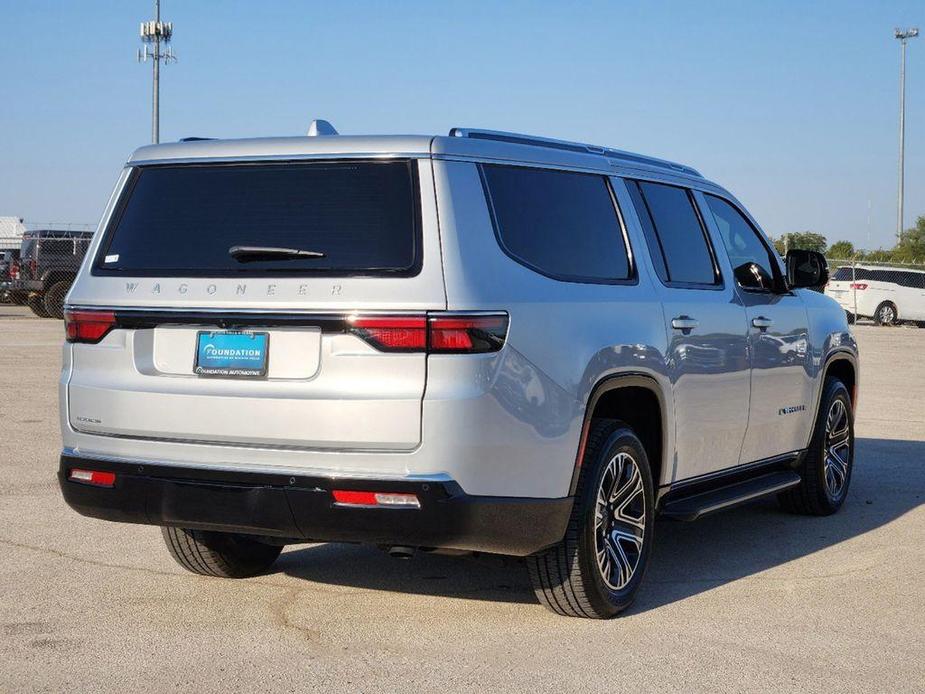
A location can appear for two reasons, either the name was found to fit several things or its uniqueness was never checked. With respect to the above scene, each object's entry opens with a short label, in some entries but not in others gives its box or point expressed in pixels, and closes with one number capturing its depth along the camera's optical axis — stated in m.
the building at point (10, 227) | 53.82
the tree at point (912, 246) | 68.81
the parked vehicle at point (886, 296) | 35.94
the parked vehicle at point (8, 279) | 33.44
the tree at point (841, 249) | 79.00
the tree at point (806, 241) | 50.73
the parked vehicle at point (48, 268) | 30.08
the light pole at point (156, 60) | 50.53
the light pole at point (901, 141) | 68.44
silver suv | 5.06
